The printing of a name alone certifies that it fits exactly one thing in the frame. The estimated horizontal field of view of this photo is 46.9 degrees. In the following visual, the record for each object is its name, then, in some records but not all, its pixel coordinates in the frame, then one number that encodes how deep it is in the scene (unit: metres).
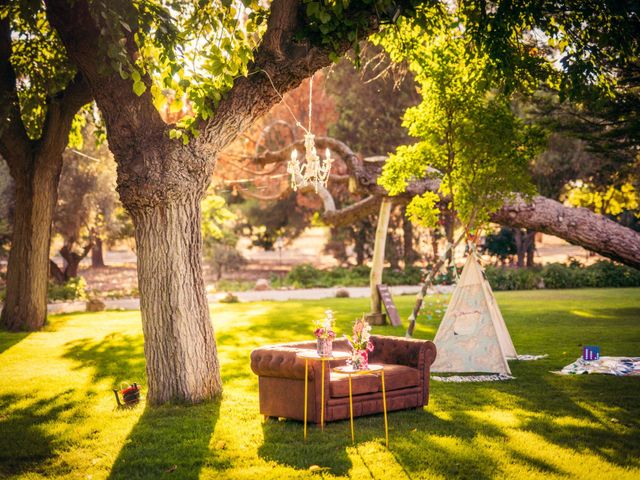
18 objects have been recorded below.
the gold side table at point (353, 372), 7.45
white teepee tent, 11.69
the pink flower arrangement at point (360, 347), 7.64
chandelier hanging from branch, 9.42
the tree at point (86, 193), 26.53
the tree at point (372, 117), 31.23
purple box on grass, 11.64
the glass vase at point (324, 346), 7.79
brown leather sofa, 7.92
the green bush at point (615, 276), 28.95
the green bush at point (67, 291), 24.68
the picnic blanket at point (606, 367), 11.17
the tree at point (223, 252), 34.47
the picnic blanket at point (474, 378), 11.07
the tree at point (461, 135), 12.16
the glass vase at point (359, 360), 7.64
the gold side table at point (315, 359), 7.66
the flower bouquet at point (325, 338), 7.79
